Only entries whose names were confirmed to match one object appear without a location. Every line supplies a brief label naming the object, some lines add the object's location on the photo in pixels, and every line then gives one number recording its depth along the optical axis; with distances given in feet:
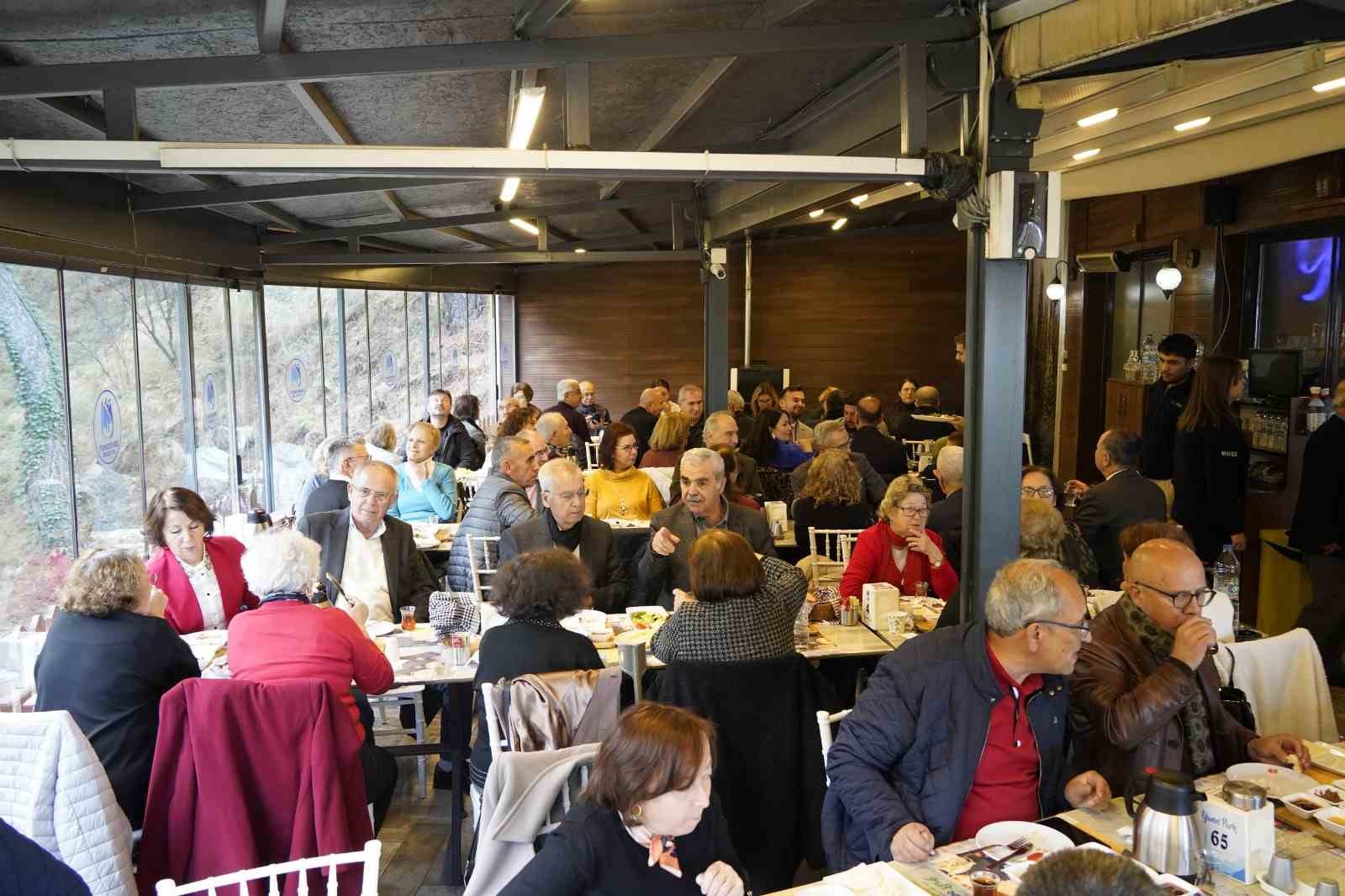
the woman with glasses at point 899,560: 16.44
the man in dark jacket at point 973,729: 9.12
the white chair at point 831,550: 18.67
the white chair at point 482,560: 17.72
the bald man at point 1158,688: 9.54
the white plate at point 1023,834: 8.44
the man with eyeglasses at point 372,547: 16.43
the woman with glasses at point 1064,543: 15.76
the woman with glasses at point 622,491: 22.34
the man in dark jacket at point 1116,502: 18.26
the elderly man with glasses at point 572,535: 16.49
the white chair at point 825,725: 9.96
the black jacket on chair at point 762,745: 11.69
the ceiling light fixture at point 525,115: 13.55
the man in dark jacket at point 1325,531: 19.38
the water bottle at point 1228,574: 17.17
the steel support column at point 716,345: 35.22
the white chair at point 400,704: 16.52
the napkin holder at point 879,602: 14.96
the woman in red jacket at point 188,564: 15.06
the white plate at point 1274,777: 9.69
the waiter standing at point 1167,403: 23.22
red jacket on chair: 10.05
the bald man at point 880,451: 28.73
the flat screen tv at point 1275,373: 23.56
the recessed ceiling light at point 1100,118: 20.04
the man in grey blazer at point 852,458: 23.76
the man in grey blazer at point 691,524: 16.67
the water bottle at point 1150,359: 30.83
